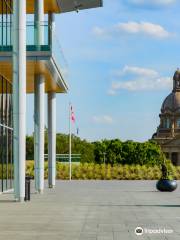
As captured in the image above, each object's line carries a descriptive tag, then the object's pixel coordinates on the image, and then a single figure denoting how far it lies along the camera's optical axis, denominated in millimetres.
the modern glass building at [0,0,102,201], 26188
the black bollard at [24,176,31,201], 26794
